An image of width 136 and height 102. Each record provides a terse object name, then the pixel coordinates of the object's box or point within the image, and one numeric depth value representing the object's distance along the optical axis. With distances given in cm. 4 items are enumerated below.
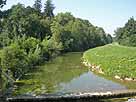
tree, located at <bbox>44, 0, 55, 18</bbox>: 5306
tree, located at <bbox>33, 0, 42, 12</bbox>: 5213
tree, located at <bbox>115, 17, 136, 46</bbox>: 3569
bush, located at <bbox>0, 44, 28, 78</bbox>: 1500
